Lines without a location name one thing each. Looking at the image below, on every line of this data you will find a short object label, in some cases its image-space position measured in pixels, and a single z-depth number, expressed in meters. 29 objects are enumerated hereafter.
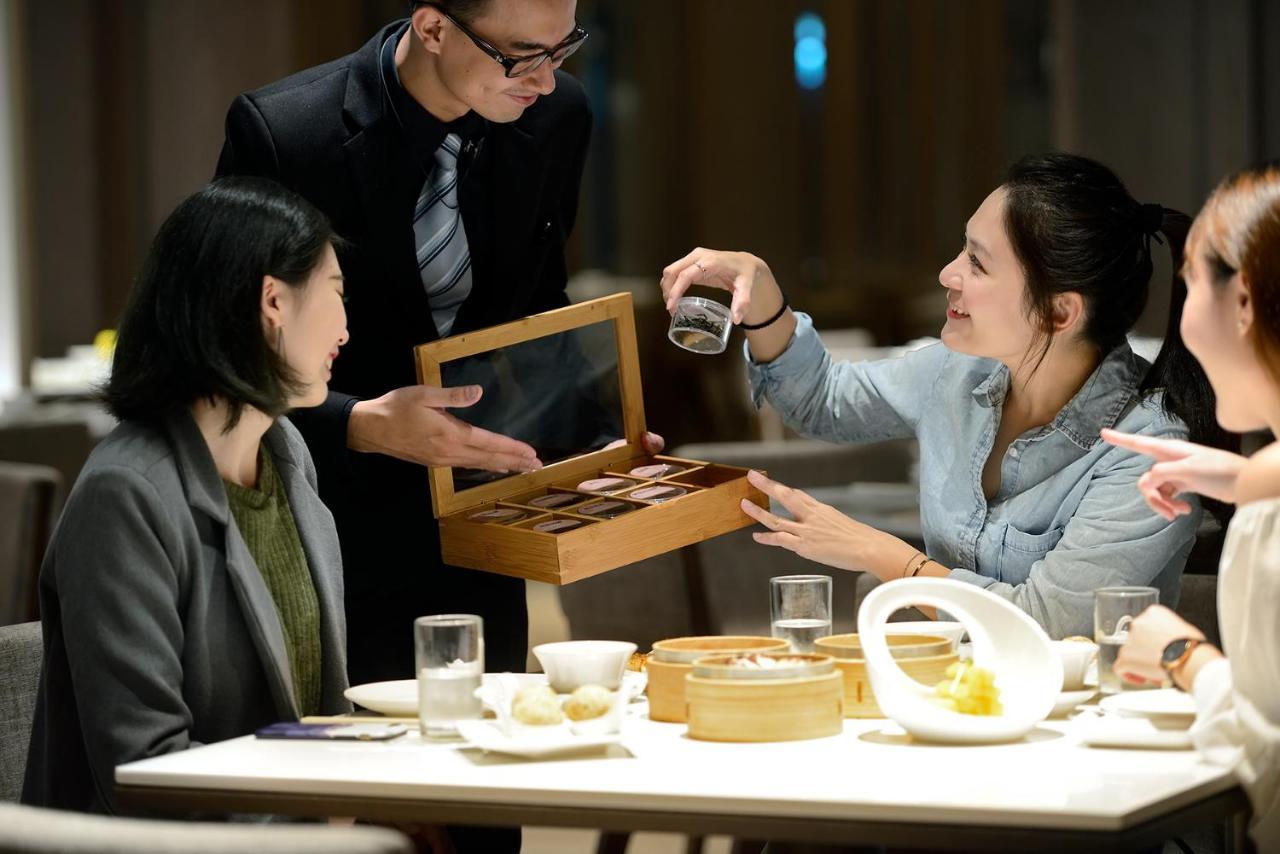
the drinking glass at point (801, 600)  4.57
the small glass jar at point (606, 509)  5.14
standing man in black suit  5.25
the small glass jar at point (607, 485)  5.41
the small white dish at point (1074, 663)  4.34
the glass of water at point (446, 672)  3.92
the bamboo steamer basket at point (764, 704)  3.86
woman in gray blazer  4.04
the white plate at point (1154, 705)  3.90
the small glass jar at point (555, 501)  5.36
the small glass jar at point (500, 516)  5.27
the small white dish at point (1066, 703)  4.08
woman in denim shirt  5.00
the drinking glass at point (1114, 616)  4.15
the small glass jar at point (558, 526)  5.02
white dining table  3.17
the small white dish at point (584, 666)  4.18
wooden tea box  4.95
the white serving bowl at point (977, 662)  3.79
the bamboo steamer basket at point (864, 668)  4.12
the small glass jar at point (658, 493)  5.24
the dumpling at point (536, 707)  3.82
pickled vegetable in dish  3.87
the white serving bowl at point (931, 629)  4.41
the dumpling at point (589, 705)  3.84
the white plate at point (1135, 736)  3.70
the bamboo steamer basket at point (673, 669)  4.10
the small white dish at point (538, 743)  3.67
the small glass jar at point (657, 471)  5.52
